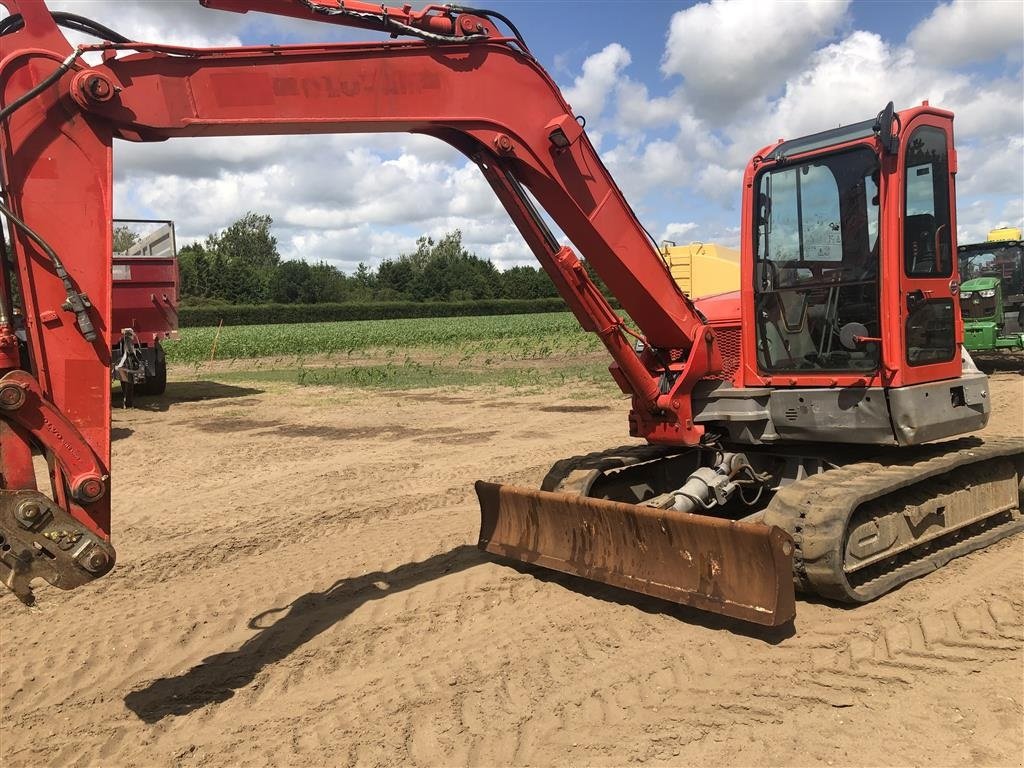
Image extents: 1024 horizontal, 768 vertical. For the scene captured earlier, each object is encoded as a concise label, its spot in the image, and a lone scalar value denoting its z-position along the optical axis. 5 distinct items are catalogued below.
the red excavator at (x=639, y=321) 3.55
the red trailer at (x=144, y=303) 14.20
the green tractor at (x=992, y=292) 15.53
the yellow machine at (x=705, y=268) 12.47
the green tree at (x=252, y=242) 93.56
